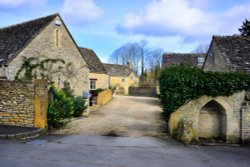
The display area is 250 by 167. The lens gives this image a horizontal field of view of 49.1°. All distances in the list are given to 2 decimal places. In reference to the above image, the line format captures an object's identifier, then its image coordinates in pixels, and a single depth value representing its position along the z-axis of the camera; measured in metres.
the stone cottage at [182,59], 40.12
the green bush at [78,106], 19.06
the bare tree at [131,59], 82.12
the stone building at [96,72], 34.80
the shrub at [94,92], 28.97
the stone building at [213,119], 12.65
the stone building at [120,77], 63.22
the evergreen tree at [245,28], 27.74
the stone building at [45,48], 17.25
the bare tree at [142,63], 77.94
